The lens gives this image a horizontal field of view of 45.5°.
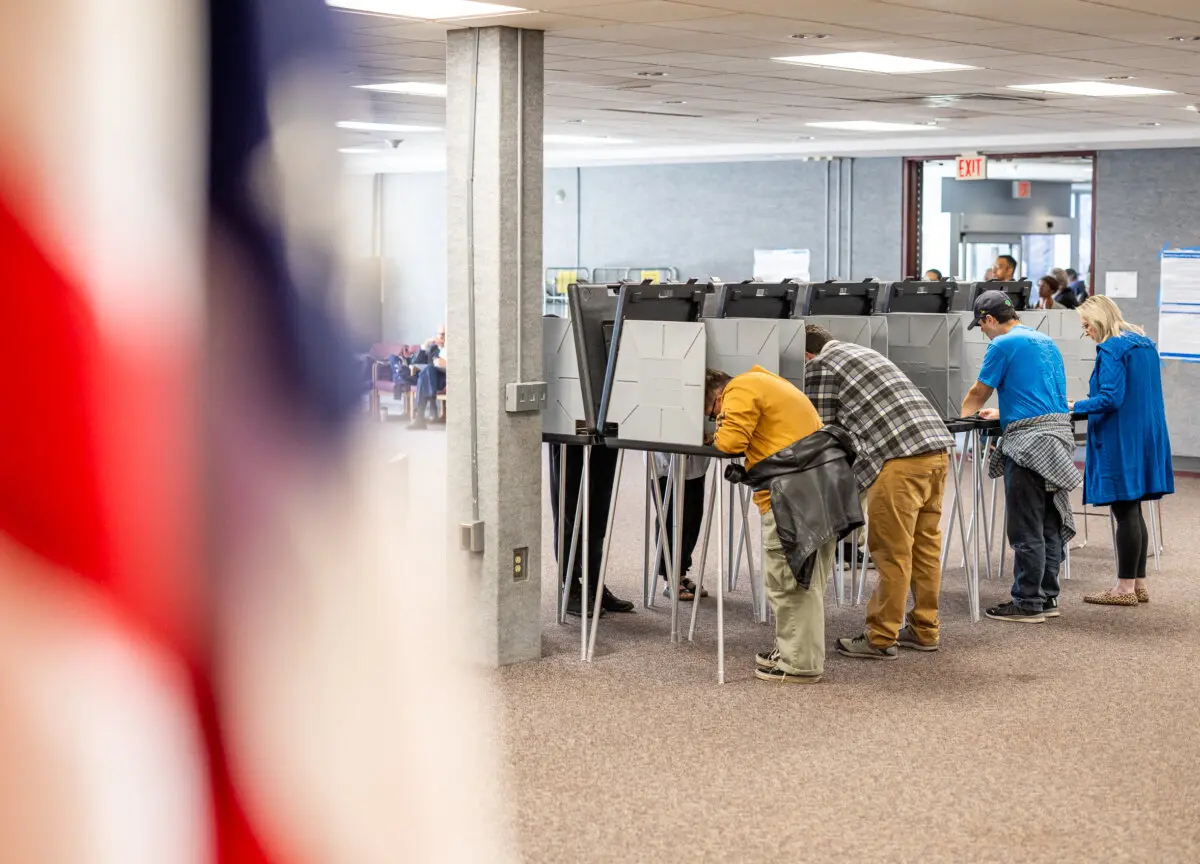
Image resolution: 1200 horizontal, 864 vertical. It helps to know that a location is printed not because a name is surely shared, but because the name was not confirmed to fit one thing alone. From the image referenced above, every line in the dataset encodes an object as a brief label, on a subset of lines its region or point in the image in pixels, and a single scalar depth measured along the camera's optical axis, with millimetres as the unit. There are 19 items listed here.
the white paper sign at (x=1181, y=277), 11359
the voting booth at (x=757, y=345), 5594
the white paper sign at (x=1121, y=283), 11781
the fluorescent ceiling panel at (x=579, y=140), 12086
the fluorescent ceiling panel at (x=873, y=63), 6690
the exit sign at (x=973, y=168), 11781
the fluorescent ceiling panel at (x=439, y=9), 5012
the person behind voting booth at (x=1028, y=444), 6266
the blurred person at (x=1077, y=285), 11781
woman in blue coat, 6484
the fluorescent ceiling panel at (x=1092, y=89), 7961
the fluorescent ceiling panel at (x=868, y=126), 10523
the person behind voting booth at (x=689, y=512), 6473
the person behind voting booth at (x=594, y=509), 6203
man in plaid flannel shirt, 5562
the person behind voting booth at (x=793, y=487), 5129
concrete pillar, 5359
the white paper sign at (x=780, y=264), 13656
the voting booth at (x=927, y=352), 6926
